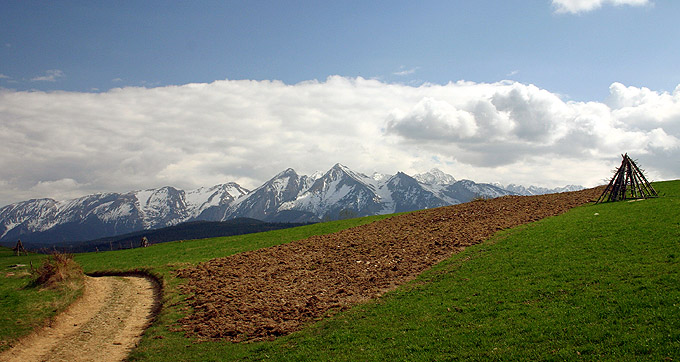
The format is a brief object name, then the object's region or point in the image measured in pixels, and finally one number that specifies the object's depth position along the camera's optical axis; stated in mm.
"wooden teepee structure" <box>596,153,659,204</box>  41469
